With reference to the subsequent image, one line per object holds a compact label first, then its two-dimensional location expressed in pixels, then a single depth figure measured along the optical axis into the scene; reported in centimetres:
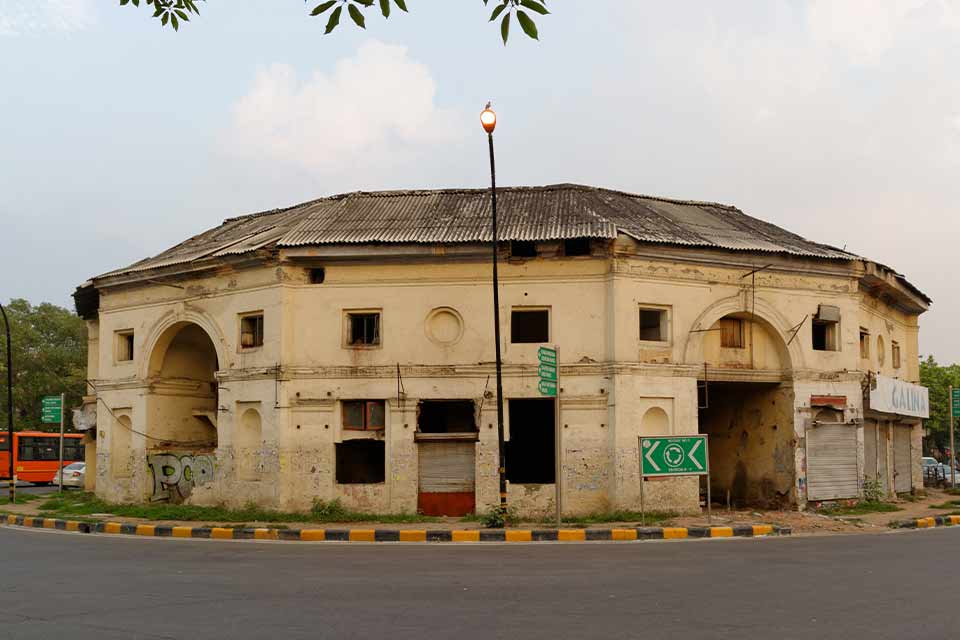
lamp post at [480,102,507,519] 1916
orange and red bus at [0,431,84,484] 4612
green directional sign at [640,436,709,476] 2036
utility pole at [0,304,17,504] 3001
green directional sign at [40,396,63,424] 3039
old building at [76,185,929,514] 2295
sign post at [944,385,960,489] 3069
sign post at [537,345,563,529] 2009
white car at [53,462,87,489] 4206
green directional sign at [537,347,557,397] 2006
